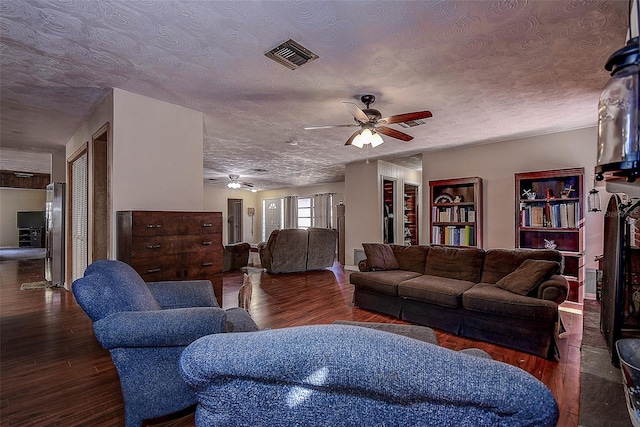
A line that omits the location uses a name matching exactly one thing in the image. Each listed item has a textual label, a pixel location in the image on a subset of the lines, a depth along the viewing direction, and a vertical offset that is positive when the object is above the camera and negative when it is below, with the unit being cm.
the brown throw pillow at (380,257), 421 -55
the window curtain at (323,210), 1022 +29
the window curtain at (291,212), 1131 +27
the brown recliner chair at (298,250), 645 -69
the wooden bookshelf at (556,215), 404 +1
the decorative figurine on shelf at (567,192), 412 +33
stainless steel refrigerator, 490 -23
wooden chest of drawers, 256 -22
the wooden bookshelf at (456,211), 486 +10
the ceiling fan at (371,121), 277 +94
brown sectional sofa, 270 -76
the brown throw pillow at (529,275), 285 -57
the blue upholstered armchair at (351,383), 58 -33
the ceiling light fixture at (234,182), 845 +112
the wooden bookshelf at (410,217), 735 +2
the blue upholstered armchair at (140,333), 142 -53
